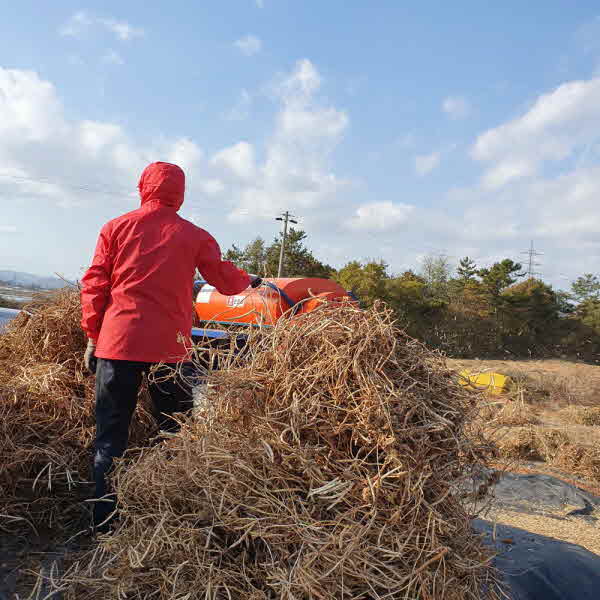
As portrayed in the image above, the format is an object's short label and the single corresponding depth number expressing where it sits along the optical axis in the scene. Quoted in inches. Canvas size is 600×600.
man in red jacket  98.0
